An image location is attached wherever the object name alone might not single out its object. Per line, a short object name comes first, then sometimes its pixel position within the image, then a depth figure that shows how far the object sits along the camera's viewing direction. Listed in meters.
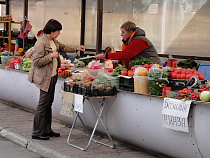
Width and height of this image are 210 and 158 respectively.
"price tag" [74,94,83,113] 8.36
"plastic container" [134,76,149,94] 8.07
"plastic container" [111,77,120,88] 8.76
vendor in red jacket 9.63
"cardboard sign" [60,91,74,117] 8.72
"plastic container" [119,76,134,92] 8.36
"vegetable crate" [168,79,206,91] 7.46
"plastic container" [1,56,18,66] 14.74
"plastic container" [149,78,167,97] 7.72
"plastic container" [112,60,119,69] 10.13
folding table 8.38
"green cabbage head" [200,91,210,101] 6.78
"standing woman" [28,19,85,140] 8.84
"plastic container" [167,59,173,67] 9.23
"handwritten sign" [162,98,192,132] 6.94
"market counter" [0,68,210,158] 6.79
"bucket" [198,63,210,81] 10.89
